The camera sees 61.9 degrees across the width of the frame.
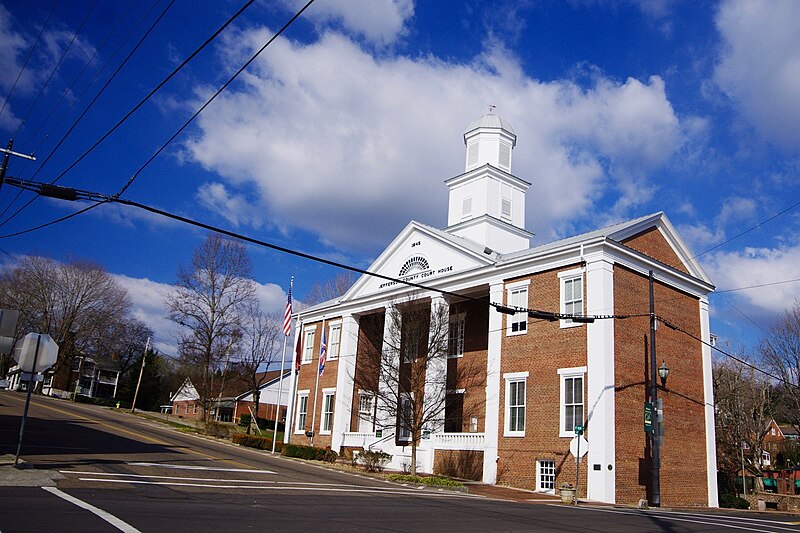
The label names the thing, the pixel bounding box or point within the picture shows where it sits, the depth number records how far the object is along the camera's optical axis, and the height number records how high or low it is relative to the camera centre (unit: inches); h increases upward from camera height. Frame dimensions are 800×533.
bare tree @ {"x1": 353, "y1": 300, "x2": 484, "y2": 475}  1279.5 +111.8
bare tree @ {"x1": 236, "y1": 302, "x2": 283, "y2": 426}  2650.1 +203.4
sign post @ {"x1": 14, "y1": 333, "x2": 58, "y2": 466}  651.3 +42.1
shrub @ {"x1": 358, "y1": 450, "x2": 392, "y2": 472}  1285.7 -72.7
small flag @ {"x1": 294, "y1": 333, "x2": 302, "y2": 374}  1641.2 +150.3
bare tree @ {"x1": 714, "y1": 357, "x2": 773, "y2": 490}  1972.2 +93.9
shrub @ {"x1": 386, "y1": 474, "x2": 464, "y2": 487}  1082.1 -89.2
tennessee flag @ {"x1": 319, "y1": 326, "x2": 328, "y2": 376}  1610.5 +152.5
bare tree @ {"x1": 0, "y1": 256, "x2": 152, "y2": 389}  2955.2 +412.2
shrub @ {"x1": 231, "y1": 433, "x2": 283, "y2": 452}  1621.6 -67.3
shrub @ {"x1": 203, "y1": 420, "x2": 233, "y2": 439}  1840.9 -54.6
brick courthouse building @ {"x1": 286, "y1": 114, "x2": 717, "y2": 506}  1093.1 +162.4
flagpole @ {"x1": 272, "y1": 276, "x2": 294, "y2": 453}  1536.7 +207.6
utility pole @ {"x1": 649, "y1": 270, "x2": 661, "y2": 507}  1014.8 -33.8
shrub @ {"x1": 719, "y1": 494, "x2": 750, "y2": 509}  1337.4 -109.5
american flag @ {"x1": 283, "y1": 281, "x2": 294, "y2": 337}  1536.7 +207.4
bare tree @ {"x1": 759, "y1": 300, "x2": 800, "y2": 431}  1801.2 +202.0
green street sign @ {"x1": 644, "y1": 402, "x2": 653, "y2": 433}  1028.3 +34.0
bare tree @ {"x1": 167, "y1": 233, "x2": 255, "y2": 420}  2172.7 +236.6
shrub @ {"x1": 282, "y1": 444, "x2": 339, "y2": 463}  1487.5 -76.3
